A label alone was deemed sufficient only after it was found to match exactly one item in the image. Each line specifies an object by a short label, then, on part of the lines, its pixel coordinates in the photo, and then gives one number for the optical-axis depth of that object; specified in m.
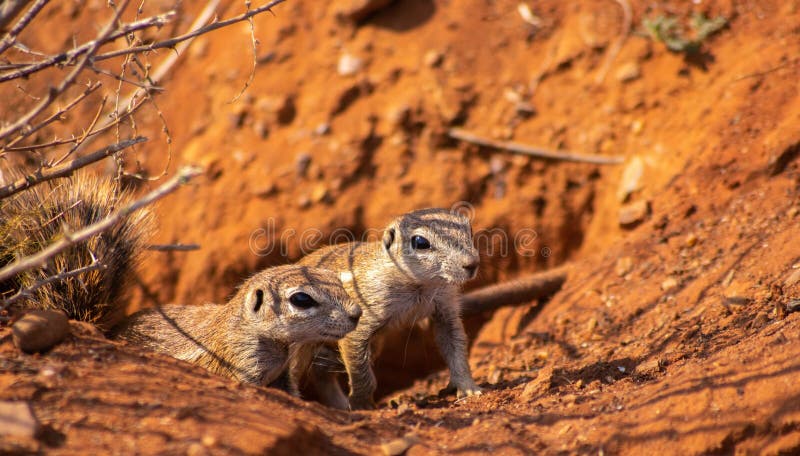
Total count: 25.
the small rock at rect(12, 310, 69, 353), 4.12
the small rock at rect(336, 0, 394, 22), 9.30
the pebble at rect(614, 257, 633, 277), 7.06
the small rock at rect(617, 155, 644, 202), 8.20
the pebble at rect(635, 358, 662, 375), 4.91
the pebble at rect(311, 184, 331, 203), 8.96
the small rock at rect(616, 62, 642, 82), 8.51
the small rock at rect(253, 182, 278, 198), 9.03
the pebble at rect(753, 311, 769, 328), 4.88
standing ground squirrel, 6.11
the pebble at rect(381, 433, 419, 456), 3.87
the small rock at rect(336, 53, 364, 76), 9.30
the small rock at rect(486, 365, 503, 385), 6.37
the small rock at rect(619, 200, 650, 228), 7.83
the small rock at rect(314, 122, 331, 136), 9.13
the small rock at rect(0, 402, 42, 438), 3.37
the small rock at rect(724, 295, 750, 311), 5.29
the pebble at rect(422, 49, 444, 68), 9.16
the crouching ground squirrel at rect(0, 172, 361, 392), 5.46
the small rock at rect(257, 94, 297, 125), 9.24
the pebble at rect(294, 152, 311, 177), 9.04
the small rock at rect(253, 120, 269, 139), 9.23
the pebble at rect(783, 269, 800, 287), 5.13
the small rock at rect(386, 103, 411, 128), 9.05
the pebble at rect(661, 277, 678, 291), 6.34
